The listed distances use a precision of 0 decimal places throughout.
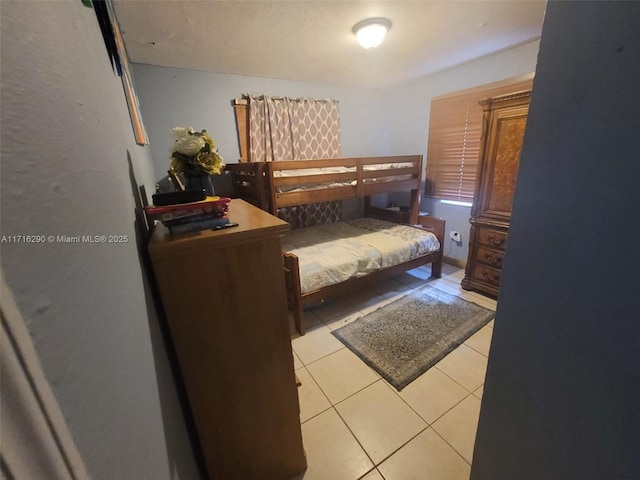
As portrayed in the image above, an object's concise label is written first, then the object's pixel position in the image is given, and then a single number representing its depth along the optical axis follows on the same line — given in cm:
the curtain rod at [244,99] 271
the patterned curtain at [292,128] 279
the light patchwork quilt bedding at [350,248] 207
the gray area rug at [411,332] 168
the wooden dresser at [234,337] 74
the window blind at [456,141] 266
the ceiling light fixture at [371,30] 171
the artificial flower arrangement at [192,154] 104
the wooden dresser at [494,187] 202
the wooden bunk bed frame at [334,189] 204
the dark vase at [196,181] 109
